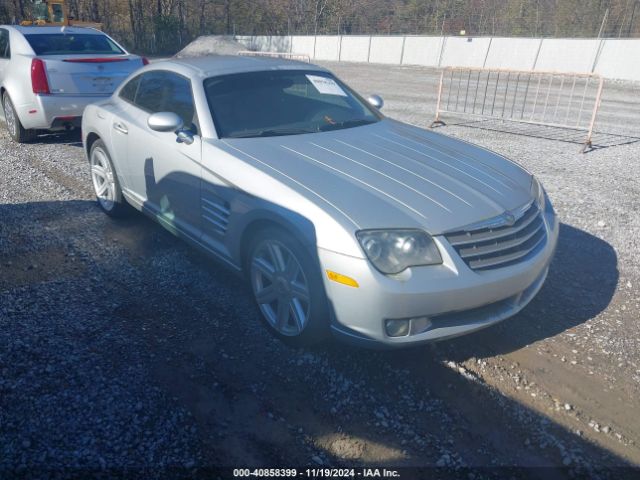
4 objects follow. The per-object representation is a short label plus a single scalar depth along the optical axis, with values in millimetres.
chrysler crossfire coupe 2756
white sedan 7391
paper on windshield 4539
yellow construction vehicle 22906
